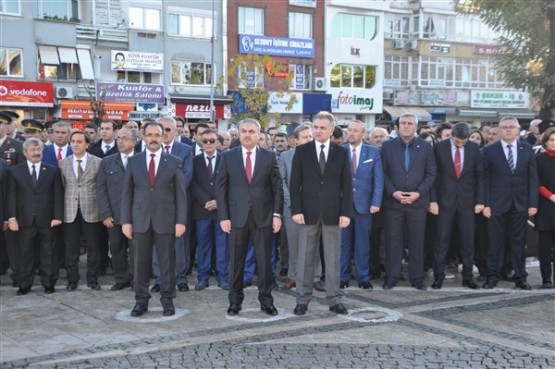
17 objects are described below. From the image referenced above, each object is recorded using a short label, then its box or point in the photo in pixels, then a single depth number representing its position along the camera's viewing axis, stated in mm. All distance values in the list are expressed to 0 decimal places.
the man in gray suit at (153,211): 7324
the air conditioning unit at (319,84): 41531
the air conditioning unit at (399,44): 46438
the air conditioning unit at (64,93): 32469
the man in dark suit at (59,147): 9727
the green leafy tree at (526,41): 20328
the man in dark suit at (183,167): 8656
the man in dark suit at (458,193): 8938
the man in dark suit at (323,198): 7434
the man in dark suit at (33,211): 8453
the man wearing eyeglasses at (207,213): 8820
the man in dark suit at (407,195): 8758
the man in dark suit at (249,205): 7414
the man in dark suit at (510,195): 8945
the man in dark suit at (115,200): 8578
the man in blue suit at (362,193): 8867
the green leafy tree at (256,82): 37344
